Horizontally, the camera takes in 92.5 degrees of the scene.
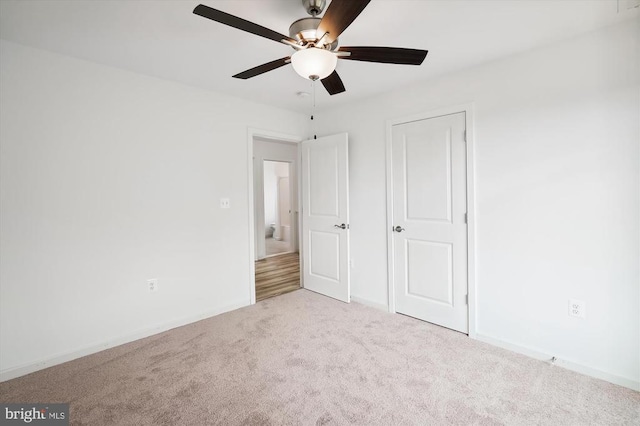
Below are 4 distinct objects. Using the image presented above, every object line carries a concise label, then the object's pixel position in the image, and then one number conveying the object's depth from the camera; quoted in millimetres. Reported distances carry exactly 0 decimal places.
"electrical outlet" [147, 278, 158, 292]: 2885
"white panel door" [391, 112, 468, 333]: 2814
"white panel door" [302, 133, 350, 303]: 3693
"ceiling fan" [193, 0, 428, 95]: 1388
